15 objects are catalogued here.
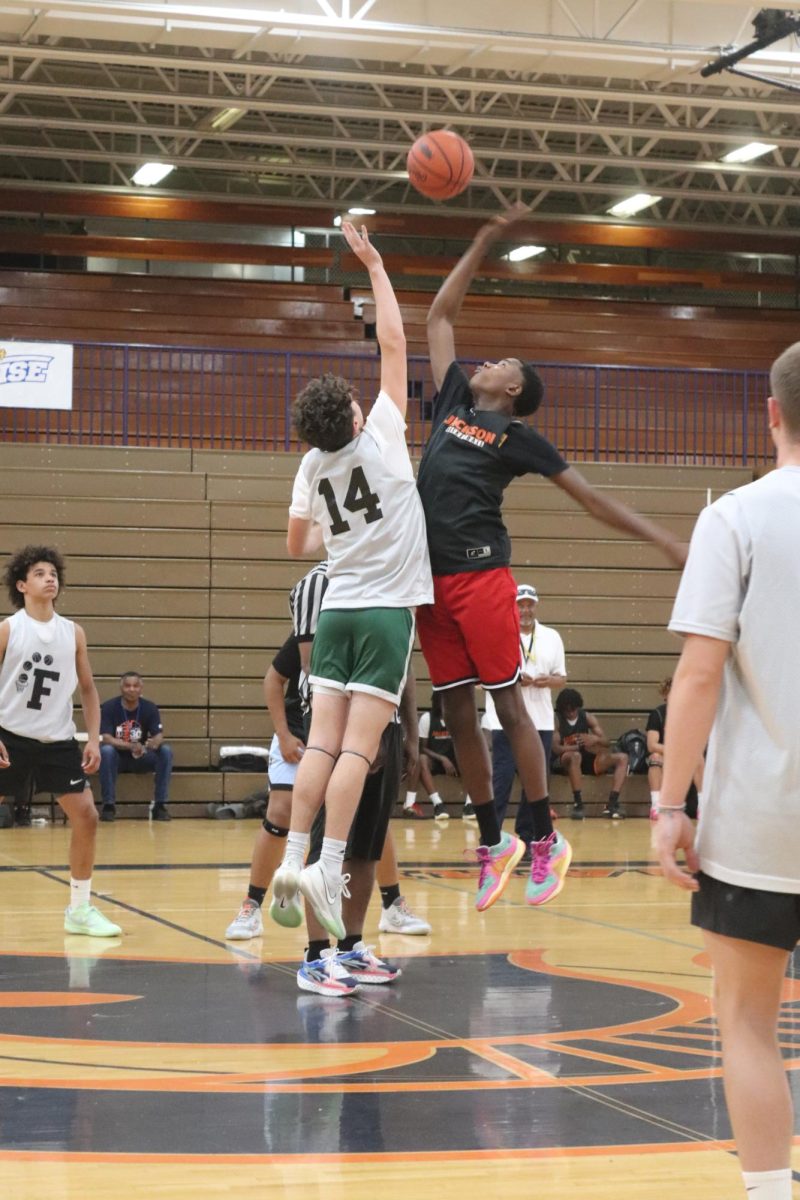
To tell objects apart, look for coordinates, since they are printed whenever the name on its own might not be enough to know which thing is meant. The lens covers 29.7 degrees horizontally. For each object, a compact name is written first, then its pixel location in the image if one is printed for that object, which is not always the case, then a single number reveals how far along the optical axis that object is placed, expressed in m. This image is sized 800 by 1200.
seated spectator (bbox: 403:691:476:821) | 14.92
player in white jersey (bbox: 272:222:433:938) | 5.21
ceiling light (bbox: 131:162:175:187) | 19.52
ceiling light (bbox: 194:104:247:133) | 17.64
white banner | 15.05
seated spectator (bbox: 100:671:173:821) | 14.35
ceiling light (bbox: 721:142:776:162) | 18.58
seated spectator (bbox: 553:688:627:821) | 15.16
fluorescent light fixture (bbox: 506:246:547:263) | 21.61
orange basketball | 6.00
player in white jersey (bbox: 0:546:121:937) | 6.96
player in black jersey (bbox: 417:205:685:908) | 5.39
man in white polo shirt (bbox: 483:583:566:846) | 10.45
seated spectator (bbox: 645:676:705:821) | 13.95
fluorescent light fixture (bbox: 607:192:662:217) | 20.91
